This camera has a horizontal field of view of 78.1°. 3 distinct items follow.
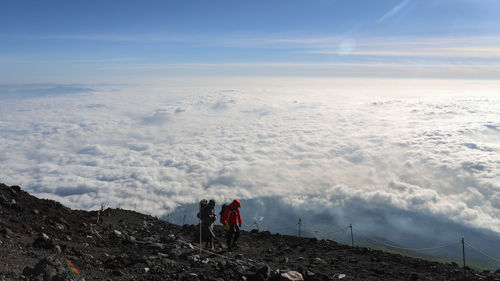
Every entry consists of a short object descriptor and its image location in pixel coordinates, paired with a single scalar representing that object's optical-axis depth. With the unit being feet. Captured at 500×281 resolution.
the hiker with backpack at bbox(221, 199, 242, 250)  40.47
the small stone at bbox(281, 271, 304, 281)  28.80
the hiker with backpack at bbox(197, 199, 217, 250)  40.75
